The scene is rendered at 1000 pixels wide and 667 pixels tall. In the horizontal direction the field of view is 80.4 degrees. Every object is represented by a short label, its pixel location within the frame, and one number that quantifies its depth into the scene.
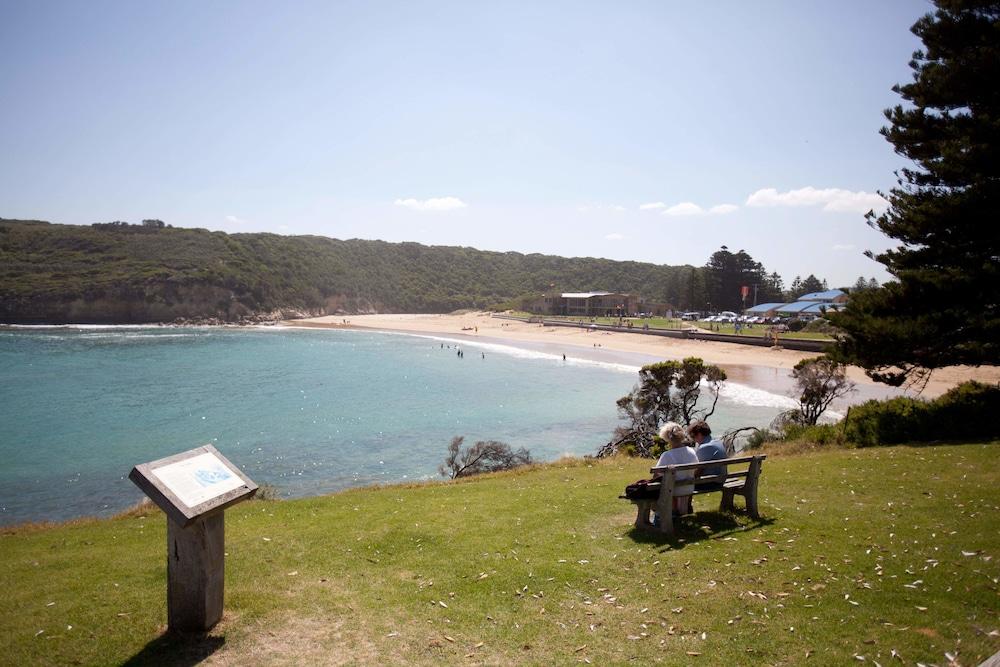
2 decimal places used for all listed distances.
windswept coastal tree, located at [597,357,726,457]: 20.95
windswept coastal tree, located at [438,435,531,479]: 17.70
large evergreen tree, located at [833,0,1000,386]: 13.27
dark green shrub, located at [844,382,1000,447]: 12.90
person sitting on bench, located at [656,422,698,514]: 7.09
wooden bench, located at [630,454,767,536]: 6.85
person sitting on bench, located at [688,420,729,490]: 7.50
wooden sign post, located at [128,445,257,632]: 4.66
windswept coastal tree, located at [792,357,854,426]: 21.56
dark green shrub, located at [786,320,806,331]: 66.38
